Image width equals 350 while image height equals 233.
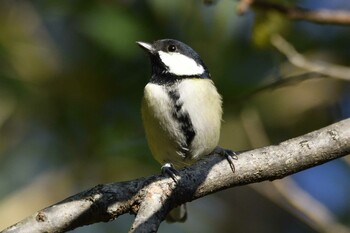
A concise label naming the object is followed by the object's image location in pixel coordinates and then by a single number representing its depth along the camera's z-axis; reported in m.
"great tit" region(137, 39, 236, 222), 6.08
